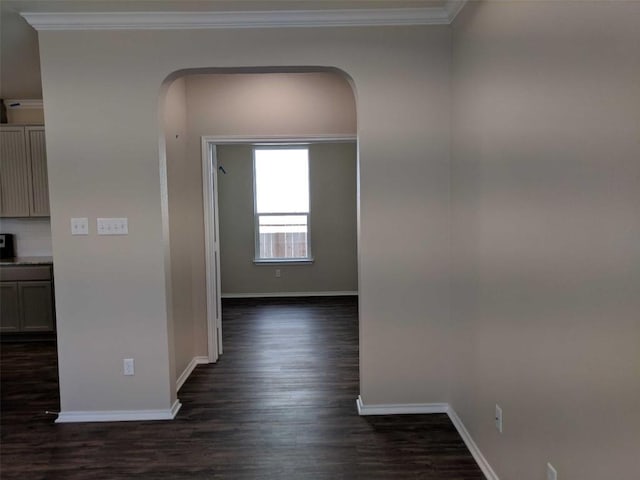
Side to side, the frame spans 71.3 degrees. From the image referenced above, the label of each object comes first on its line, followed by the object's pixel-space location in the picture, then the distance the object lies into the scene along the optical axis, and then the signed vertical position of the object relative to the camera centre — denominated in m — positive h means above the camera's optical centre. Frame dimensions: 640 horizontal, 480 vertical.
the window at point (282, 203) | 7.04 +0.35
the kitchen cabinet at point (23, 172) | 4.98 +0.64
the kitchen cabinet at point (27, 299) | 4.84 -0.77
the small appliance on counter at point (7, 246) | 5.24 -0.19
